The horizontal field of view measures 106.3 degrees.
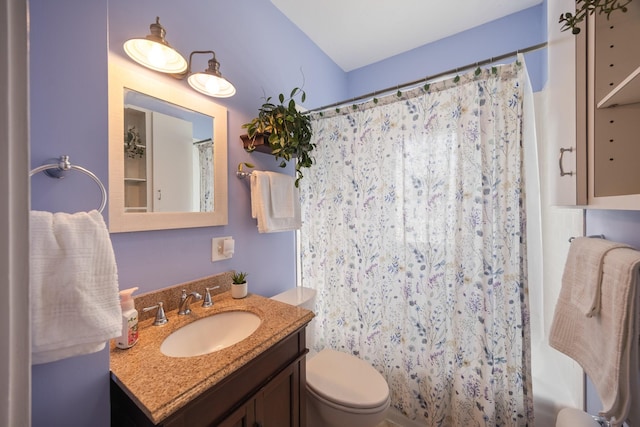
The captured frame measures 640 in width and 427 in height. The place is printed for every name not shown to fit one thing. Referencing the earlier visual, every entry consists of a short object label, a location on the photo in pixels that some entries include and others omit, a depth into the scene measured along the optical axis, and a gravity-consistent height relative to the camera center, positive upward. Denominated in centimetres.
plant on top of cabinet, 54 +50
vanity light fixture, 89 +64
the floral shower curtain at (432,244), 121 -19
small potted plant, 126 -39
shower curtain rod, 113 +75
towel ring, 53 +10
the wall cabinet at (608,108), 63 +29
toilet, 113 -89
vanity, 63 -47
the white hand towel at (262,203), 140 +6
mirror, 94 +28
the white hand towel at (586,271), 65 -18
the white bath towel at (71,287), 47 -15
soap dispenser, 80 -37
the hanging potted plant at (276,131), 137 +48
